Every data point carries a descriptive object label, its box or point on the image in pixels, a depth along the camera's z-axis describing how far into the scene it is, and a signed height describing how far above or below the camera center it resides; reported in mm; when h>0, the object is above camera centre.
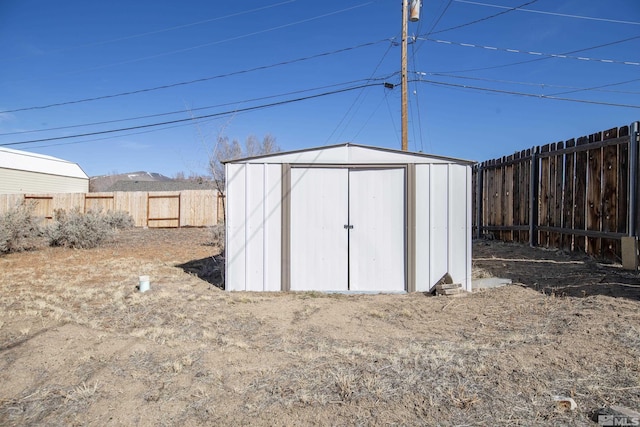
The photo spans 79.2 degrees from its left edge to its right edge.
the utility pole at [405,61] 10953 +4627
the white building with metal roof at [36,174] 27656 +3425
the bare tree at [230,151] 9441 +2647
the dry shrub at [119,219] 18053 -49
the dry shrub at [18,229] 11281 -336
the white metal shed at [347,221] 6418 -36
